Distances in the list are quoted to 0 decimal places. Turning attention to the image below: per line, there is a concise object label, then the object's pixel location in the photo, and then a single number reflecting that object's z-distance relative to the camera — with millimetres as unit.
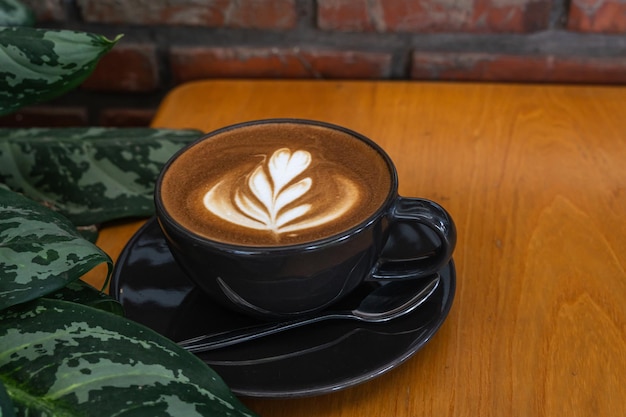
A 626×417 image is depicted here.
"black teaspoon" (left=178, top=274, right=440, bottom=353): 417
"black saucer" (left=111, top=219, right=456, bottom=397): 388
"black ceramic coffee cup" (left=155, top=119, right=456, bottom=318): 390
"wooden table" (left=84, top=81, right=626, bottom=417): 406
